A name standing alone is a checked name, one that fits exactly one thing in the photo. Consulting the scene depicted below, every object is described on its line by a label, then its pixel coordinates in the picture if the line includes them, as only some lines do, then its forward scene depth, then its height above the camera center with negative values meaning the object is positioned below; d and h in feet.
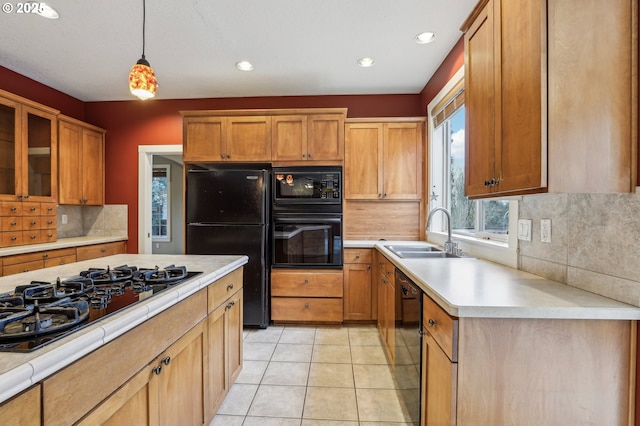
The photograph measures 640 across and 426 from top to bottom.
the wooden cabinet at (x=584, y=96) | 3.45 +1.37
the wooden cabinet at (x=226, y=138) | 10.44 +2.57
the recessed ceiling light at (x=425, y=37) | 7.89 +4.71
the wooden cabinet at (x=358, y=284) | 10.21 -2.49
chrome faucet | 7.64 -0.87
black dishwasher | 4.94 -2.45
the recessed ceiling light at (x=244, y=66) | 9.55 +4.75
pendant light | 5.31 +2.35
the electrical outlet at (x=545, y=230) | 4.78 -0.30
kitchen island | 2.18 -1.42
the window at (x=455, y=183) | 7.36 +0.98
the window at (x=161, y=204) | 19.42 +0.43
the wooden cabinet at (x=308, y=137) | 10.27 +2.58
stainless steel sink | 7.76 -1.12
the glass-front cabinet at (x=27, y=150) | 9.09 +1.94
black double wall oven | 10.12 -0.26
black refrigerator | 9.95 -0.40
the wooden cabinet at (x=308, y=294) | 10.13 -2.84
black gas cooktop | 2.45 -1.02
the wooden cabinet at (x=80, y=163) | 10.93 +1.88
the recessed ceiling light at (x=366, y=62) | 9.23 +4.72
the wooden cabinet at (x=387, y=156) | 10.82 +2.03
